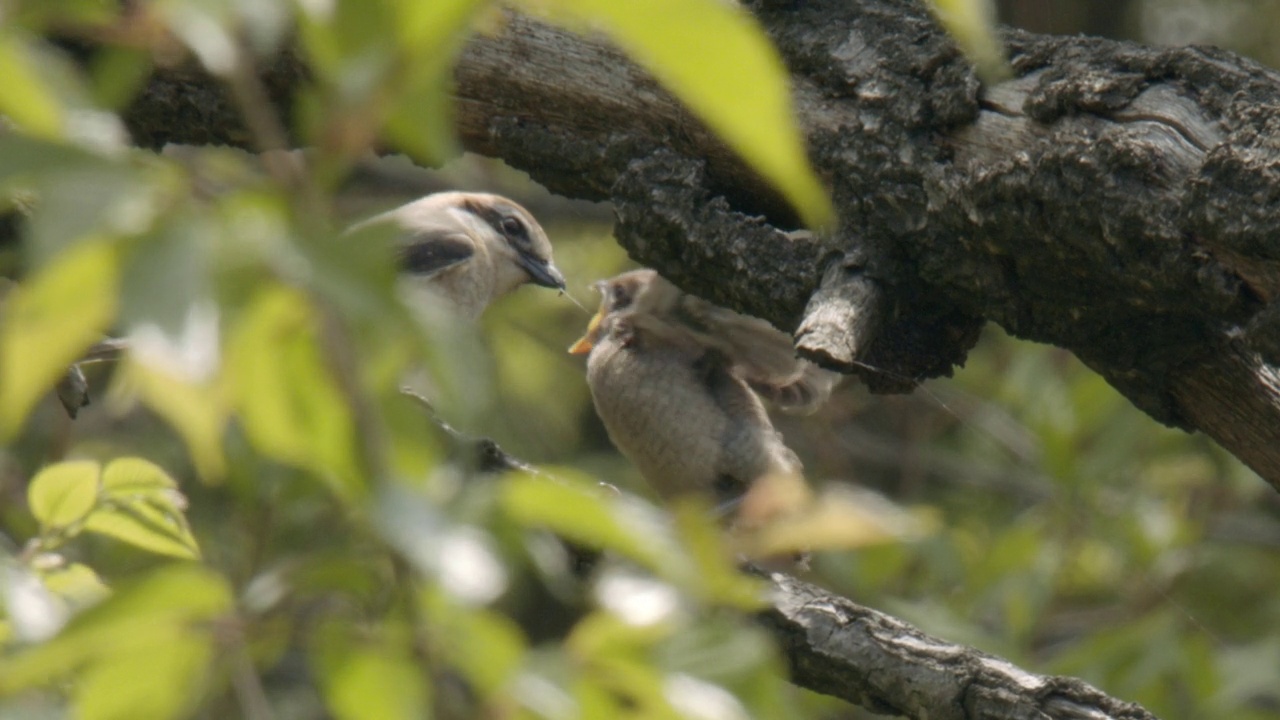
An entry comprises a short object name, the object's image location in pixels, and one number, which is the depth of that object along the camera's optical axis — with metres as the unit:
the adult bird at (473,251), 6.48
